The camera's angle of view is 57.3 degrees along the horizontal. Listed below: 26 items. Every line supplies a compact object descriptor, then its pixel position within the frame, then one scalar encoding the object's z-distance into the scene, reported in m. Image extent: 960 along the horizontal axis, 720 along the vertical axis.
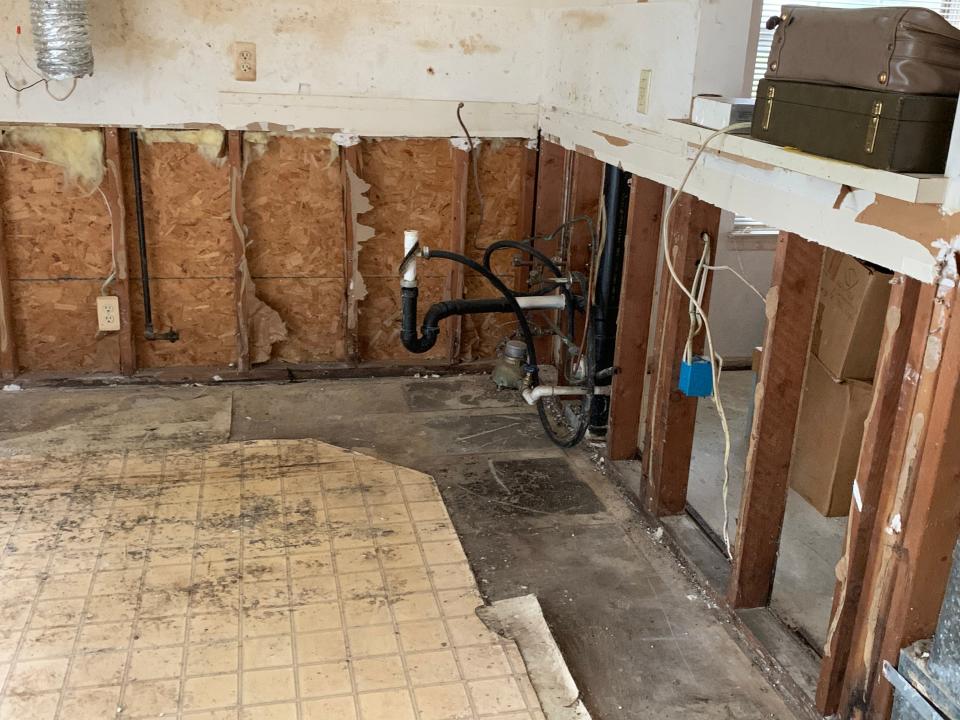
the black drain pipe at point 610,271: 3.31
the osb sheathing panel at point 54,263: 3.69
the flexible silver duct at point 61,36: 3.17
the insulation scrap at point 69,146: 3.62
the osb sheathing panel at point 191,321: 3.95
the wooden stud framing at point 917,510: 1.63
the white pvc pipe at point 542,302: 3.44
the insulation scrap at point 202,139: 3.73
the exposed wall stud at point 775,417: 2.16
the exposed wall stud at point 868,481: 1.74
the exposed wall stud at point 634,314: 3.00
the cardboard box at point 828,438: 2.90
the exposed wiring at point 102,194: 3.64
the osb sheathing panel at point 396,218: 3.98
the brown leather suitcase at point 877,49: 1.59
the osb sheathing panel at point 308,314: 4.06
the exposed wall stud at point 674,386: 2.68
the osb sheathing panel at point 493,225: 4.08
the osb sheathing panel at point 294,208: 3.88
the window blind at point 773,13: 4.06
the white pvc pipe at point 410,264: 3.12
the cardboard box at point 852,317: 2.87
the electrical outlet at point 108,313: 3.84
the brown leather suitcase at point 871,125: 1.61
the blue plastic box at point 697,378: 2.68
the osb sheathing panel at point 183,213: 3.77
